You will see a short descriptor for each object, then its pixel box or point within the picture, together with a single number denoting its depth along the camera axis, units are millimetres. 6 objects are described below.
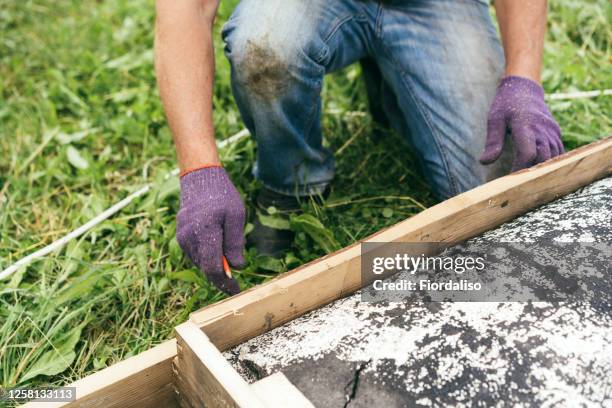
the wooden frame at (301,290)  1119
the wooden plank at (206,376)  966
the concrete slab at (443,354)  1036
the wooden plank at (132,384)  1094
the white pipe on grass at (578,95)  2375
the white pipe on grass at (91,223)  1901
